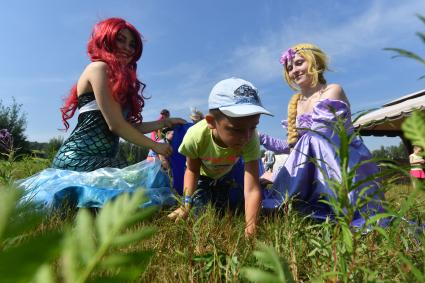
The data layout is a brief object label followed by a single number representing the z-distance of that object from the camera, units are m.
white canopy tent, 8.36
